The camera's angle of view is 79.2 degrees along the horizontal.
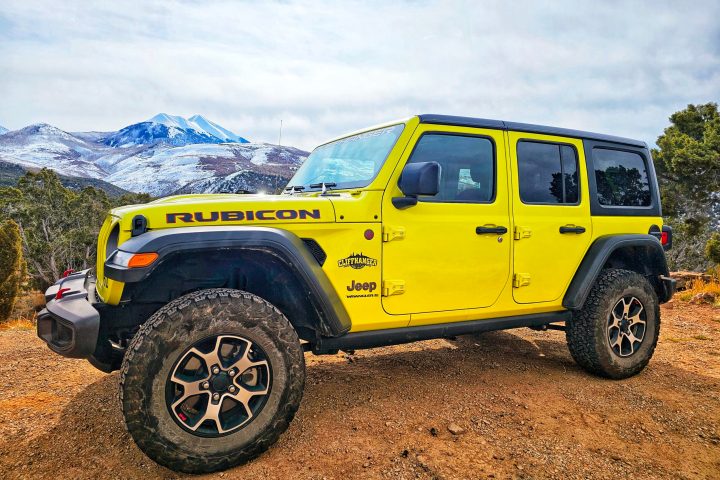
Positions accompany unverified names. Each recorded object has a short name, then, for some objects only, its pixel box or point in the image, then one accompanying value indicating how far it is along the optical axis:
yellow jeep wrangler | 2.23
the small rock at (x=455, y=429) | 2.68
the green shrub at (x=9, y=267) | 19.12
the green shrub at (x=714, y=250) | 13.84
